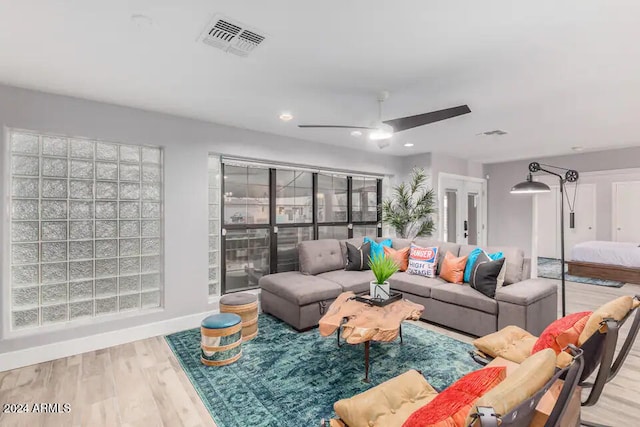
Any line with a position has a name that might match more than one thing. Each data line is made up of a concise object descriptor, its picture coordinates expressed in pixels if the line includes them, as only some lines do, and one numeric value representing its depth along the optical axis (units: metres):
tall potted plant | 5.49
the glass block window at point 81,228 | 2.91
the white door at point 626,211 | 6.50
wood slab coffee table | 2.40
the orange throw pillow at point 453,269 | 3.76
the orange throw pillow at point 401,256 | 4.45
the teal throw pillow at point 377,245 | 4.62
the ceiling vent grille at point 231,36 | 1.88
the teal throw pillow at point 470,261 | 3.68
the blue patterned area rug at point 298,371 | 2.15
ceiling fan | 2.48
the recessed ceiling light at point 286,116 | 3.53
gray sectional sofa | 3.14
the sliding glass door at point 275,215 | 4.27
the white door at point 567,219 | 7.42
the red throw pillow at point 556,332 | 1.61
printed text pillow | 4.11
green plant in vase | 3.02
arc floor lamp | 3.19
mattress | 5.76
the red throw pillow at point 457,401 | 0.99
